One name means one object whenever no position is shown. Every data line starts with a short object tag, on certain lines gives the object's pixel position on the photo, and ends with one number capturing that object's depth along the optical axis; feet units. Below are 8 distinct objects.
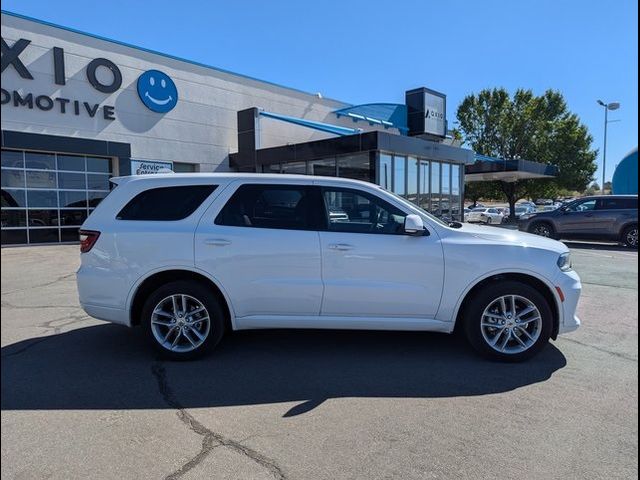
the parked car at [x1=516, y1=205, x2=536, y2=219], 142.10
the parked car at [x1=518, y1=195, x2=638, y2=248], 48.88
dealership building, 51.62
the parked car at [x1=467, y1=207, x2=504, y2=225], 118.42
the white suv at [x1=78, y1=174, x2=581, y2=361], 15.11
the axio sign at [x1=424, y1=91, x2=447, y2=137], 80.94
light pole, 123.34
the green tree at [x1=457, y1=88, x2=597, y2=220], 124.67
